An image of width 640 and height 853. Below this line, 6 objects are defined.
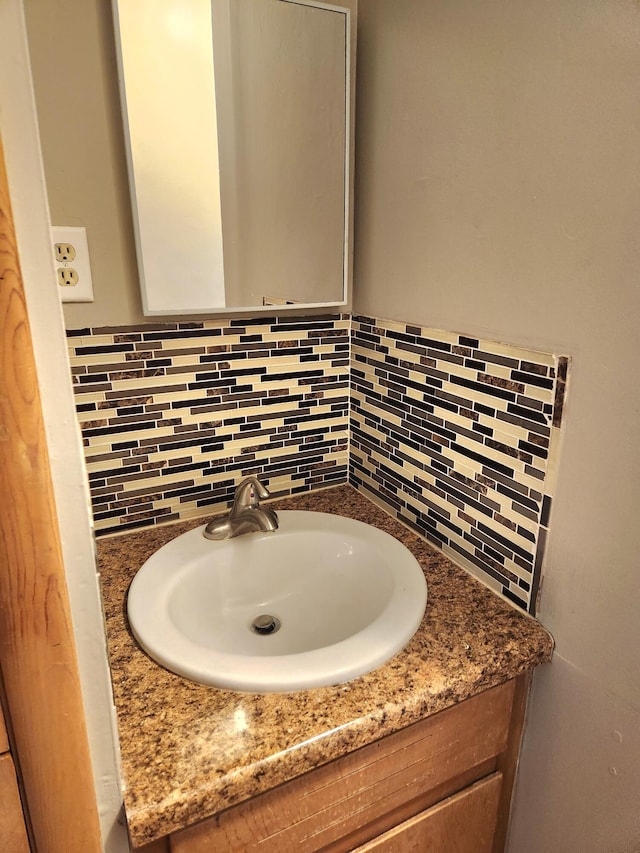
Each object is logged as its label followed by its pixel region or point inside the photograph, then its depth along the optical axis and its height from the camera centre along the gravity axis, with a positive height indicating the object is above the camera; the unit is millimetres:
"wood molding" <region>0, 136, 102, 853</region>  370 -264
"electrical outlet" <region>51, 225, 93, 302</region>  926 -7
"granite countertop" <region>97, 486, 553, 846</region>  625 -566
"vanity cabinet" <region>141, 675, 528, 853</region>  703 -732
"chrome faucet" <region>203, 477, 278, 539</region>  1055 -479
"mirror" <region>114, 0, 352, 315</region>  923 +194
